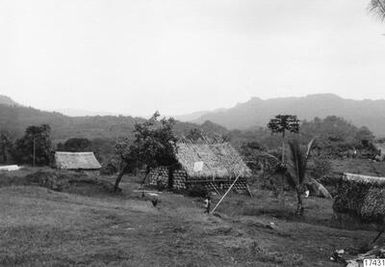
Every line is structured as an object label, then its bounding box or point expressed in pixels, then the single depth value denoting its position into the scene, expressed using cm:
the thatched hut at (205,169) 3525
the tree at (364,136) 6891
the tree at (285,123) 4377
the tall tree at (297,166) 2489
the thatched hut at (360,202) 1856
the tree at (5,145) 6594
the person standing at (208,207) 2396
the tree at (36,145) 6072
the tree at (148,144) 3020
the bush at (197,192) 3378
